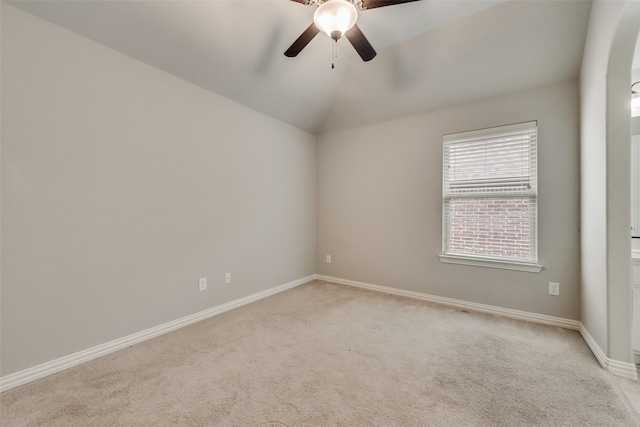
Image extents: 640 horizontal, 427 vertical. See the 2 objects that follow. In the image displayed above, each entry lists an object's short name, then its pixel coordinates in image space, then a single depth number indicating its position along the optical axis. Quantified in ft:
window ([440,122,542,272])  8.81
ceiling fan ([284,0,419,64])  5.11
